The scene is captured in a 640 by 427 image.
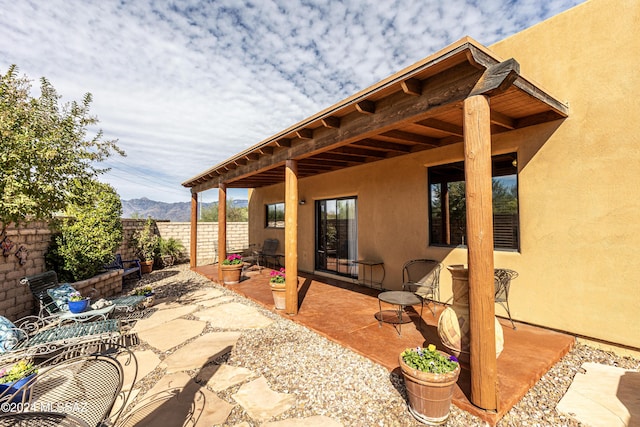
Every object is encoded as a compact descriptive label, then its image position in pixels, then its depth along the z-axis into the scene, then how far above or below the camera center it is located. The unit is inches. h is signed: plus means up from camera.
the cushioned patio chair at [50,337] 118.6 -54.3
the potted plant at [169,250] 410.6 -42.5
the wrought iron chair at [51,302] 159.8 -50.8
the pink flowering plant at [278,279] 200.3 -42.2
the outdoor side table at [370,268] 238.5 -44.7
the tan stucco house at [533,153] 94.0 +36.9
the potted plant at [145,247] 369.7 -34.5
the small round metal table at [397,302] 147.8 -44.1
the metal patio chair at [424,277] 186.9 -43.0
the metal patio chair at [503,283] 150.4 -35.7
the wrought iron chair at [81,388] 65.6 -42.2
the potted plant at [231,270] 273.7 -48.6
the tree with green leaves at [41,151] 119.5 +36.3
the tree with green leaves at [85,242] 211.2 -15.7
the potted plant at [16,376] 85.7 -50.7
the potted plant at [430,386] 84.7 -52.4
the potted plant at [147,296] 214.7 -59.2
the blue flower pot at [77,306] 165.6 -50.8
